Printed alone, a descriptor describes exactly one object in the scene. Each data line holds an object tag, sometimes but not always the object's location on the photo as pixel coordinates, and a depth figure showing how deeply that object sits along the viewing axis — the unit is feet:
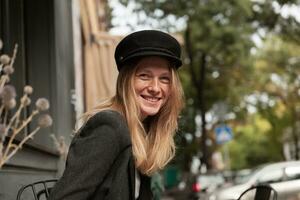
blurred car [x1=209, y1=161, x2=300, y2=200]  42.68
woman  6.23
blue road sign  68.33
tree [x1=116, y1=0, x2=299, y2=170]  49.57
